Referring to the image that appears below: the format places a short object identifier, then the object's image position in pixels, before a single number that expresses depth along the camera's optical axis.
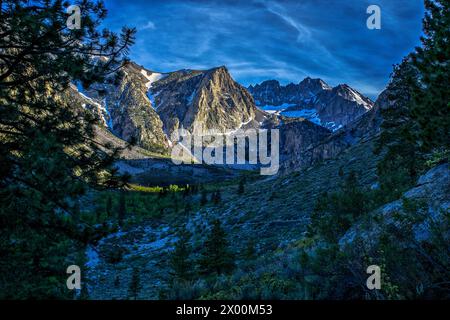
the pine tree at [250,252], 22.61
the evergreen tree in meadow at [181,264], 21.20
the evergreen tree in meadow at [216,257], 19.70
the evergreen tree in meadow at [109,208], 67.74
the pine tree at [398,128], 20.17
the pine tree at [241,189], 69.00
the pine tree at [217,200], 60.38
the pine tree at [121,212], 61.63
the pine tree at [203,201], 65.91
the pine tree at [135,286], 19.24
